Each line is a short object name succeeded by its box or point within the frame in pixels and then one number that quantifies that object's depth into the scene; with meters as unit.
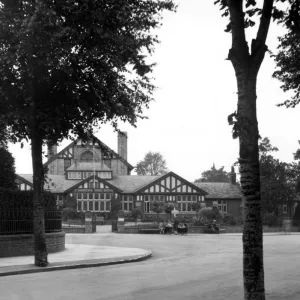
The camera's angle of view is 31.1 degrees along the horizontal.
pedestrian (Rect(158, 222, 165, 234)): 44.06
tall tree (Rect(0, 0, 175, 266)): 15.16
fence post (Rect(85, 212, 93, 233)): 45.28
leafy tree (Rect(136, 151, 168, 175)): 124.62
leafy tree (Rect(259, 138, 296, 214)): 63.72
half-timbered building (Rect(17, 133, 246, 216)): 70.19
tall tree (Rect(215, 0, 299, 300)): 6.75
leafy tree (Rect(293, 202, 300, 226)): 66.46
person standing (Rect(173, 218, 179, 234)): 43.15
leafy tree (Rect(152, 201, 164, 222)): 64.56
